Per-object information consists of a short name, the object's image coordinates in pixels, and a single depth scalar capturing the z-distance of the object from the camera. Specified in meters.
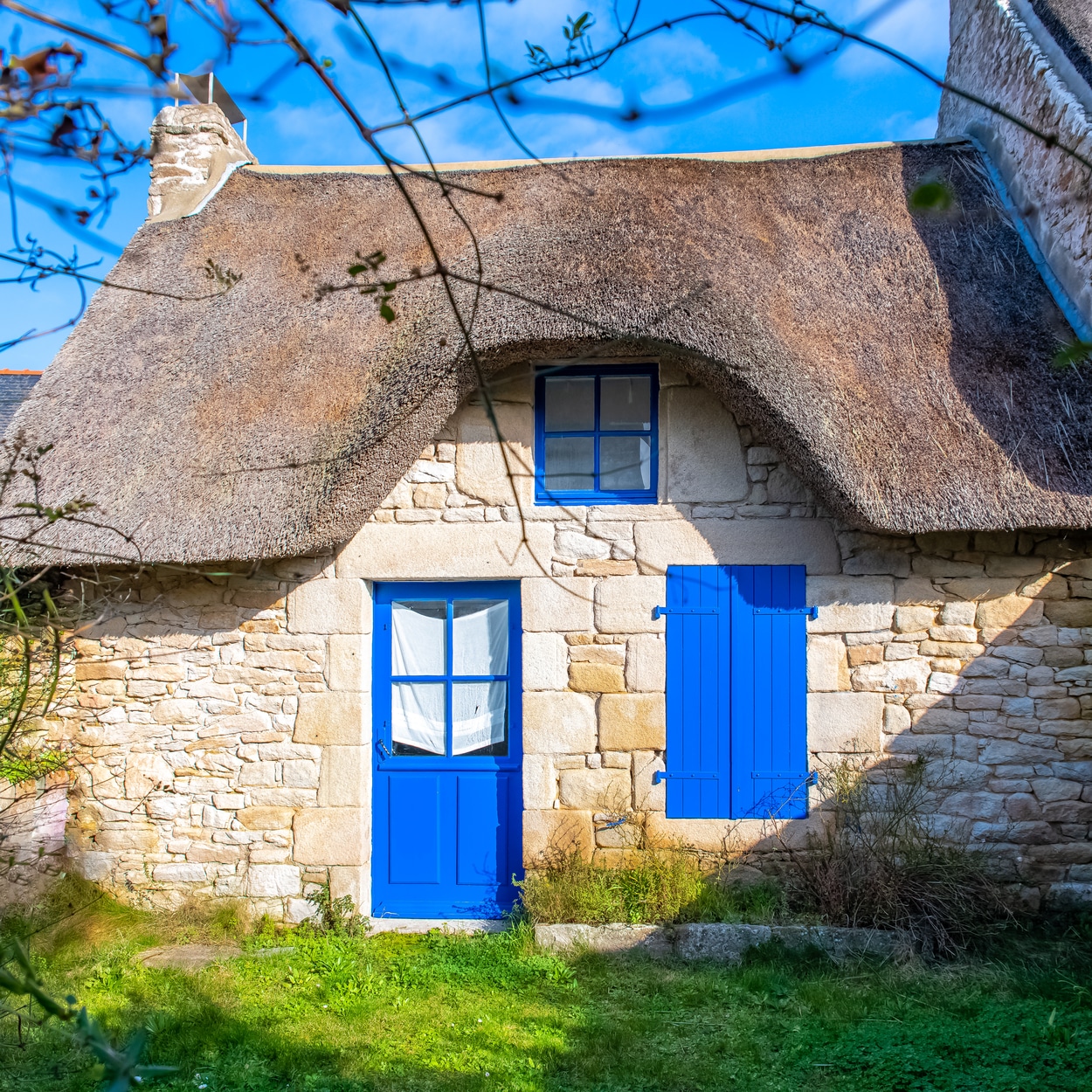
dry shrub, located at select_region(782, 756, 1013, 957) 4.16
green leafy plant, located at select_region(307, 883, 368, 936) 4.68
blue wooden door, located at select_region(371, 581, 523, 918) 4.90
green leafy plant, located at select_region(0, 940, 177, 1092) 0.75
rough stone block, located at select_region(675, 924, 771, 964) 4.23
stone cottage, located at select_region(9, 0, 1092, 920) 4.48
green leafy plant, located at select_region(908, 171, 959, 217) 0.89
